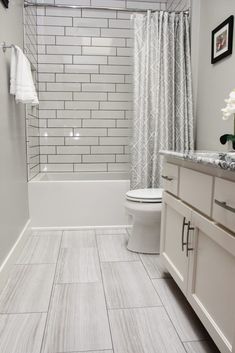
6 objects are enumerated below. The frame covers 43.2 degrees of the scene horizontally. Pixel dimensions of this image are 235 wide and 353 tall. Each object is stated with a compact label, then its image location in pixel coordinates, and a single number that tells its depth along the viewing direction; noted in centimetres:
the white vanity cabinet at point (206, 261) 106
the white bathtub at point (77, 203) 278
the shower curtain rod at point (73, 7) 261
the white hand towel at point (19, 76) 194
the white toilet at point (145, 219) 221
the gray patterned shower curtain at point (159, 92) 255
